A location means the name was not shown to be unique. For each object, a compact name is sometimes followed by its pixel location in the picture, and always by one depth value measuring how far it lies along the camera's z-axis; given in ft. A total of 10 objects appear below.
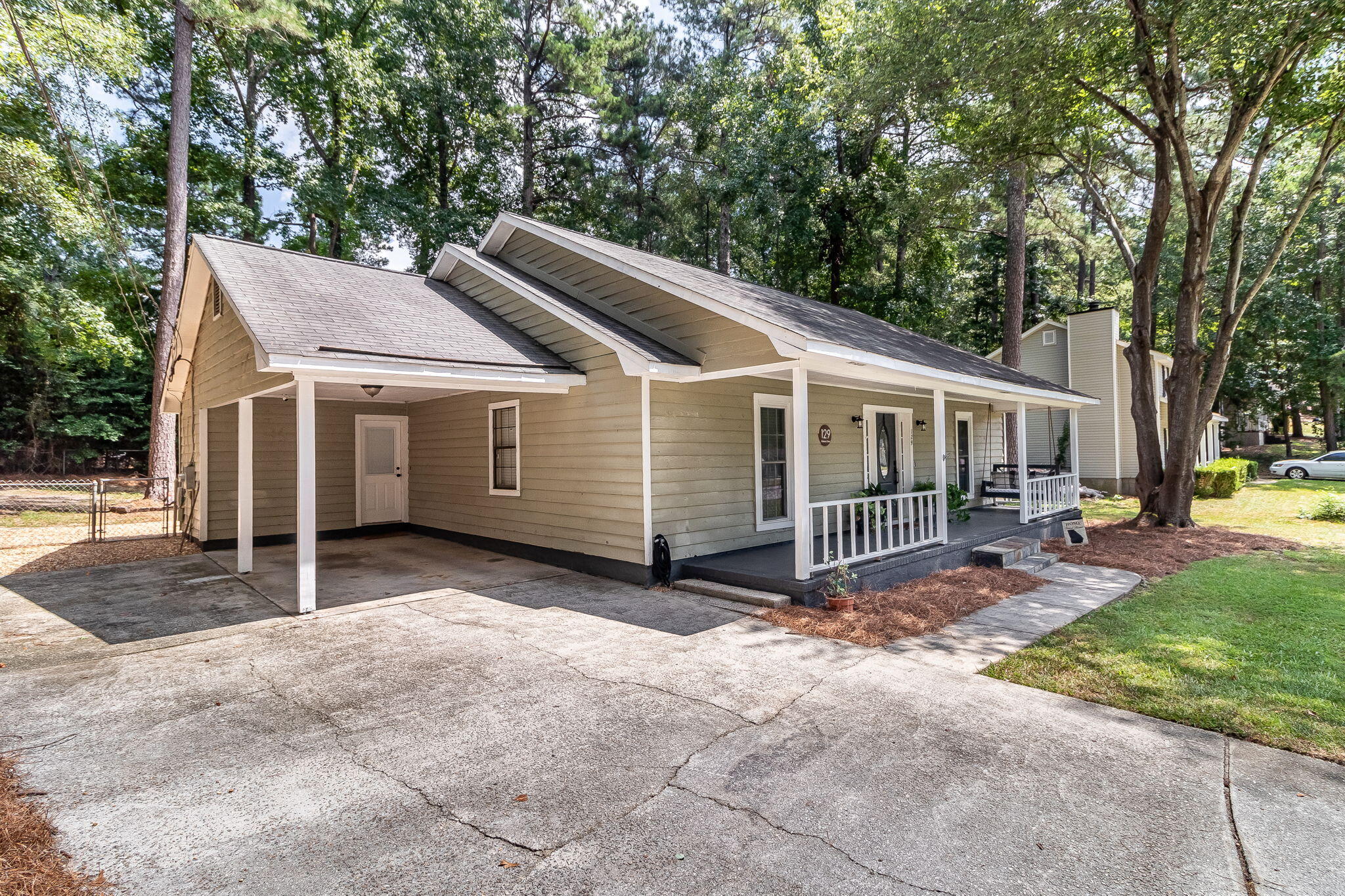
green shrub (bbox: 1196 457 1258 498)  59.57
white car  72.54
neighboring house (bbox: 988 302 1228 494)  62.49
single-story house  22.30
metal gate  37.98
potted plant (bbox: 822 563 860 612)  20.24
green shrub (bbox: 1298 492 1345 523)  43.27
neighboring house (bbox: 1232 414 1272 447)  119.14
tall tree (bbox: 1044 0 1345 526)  30.25
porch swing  44.45
